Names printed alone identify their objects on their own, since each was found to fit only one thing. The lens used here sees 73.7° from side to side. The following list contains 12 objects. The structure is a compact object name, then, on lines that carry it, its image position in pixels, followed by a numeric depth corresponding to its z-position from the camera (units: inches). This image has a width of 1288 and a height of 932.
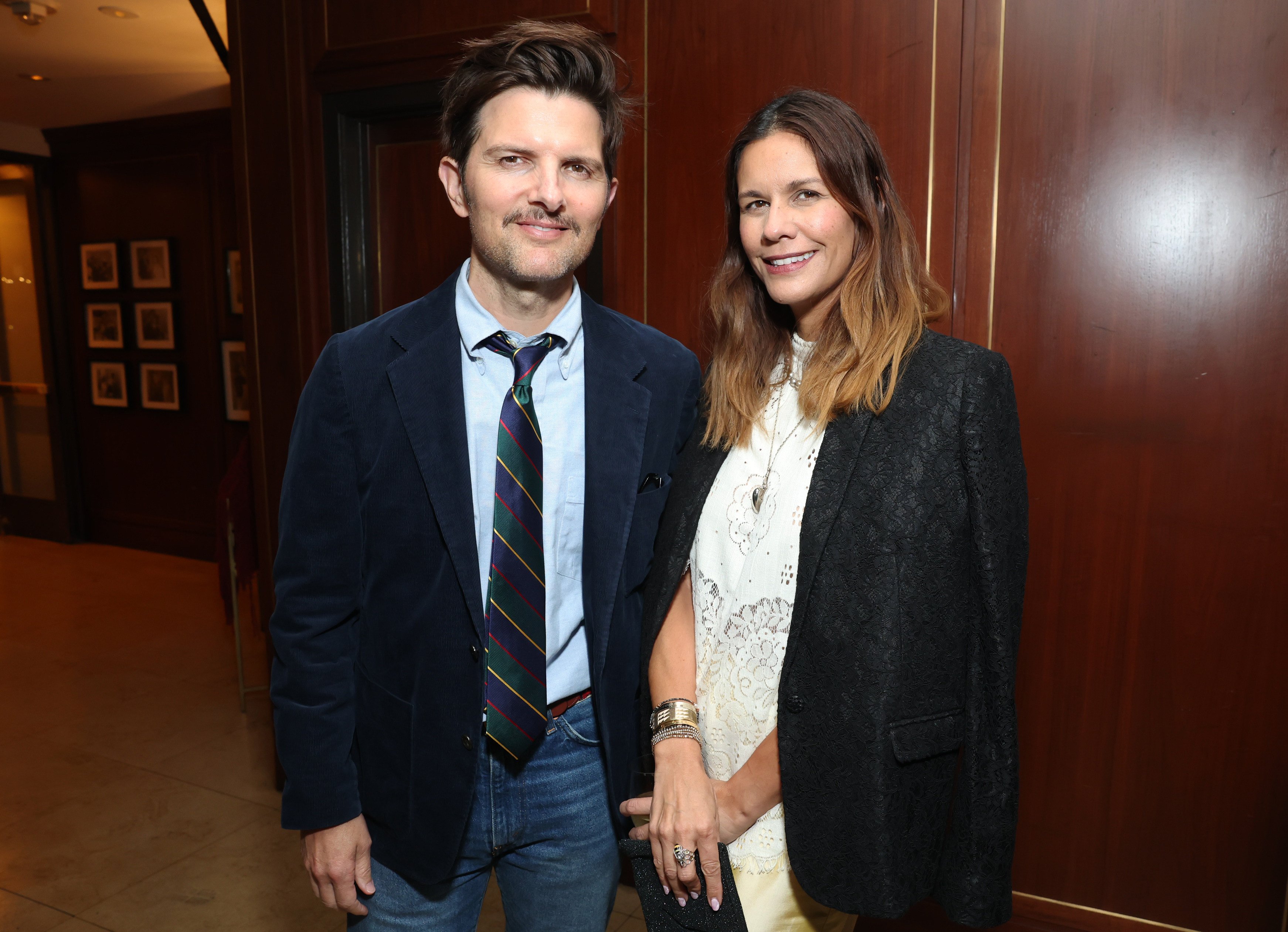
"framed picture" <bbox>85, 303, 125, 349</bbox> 271.7
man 55.6
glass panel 280.4
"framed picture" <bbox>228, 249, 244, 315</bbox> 244.2
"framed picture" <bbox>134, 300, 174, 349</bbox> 262.2
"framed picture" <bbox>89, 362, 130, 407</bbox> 273.1
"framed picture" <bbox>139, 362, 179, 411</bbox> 263.3
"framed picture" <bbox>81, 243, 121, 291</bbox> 268.7
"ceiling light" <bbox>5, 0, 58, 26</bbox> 165.5
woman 50.9
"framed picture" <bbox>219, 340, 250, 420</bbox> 249.1
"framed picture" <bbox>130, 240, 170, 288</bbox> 259.3
